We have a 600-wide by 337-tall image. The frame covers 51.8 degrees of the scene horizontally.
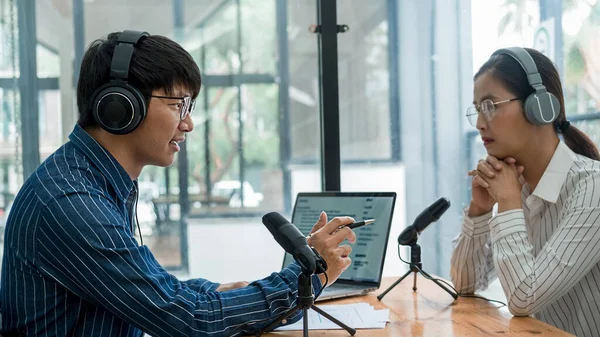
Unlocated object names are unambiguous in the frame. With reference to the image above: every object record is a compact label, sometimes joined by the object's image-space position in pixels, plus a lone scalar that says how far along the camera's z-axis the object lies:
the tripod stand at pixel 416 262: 1.76
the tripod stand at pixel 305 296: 1.16
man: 1.06
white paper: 1.39
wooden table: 1.33
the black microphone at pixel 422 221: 1.75
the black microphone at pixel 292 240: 1.12
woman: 1.44
